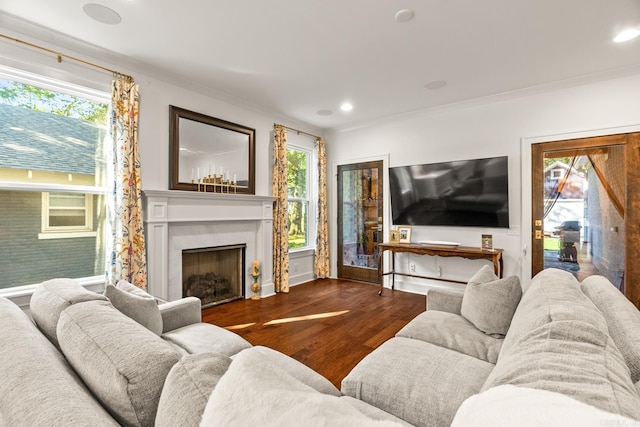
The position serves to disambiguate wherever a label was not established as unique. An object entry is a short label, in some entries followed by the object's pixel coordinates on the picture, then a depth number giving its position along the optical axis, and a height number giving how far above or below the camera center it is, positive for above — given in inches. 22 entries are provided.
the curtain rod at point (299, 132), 190.3 +57.8
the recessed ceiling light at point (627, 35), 100.9 +62.1
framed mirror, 137.8 +32.5
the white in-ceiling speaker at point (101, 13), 90.1 +63.4
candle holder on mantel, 149.0 +17.4
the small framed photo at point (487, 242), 156.4 -13.4
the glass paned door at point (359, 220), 203.3 -2.0
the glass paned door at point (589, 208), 128.6 +3.5
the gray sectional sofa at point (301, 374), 21.2 -14.7
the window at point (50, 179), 102.0 +14.7
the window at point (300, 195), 207.6 +16.0
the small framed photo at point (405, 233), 182.1 -10.2
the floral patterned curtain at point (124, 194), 116.8 +9.6
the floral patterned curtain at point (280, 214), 182.2 +2.2
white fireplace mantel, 128.6 -5.3
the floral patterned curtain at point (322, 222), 214.1 -3.3
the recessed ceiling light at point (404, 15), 90.9 +62.2
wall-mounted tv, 154.8 +13.0
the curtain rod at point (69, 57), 97.4 +57.7
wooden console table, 144.9 -18.3
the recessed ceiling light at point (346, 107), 169.2 +63.6
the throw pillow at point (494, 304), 73.9 -22.2
